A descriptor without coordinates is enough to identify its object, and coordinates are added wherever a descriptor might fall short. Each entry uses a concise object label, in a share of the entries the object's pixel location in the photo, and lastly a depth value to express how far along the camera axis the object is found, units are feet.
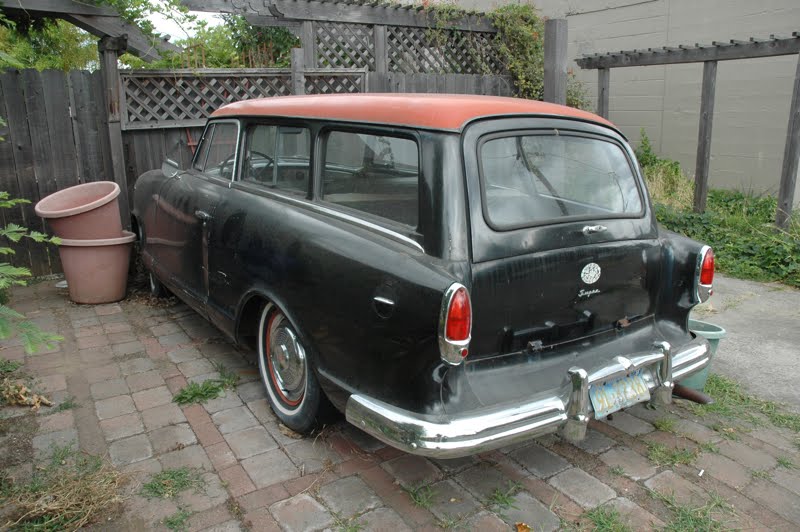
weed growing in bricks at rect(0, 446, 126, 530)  8.46
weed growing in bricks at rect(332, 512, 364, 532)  8.40
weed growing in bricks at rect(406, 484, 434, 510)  8.97
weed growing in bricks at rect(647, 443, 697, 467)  10.05
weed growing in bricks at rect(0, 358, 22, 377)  12.92
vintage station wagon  8.11
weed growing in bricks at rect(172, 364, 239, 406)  12.05
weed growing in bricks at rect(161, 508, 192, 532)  8.45
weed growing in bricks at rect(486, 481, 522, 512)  8.96
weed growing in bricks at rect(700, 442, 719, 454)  10.38
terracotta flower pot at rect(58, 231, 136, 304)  17.13
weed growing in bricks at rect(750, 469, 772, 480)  9.69
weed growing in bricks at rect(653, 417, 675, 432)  11.03
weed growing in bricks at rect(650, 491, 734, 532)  8.49
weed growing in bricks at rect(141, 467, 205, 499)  9.17
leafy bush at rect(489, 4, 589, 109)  30.40
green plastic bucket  11.63
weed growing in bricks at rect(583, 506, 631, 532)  8.41
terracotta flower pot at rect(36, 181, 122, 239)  16.84
